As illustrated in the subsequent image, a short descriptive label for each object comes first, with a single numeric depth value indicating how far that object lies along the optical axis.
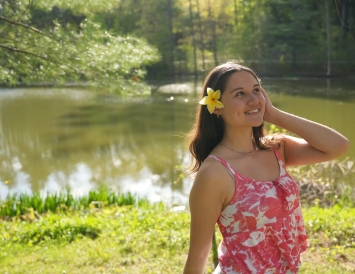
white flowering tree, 4.46
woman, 1.30
